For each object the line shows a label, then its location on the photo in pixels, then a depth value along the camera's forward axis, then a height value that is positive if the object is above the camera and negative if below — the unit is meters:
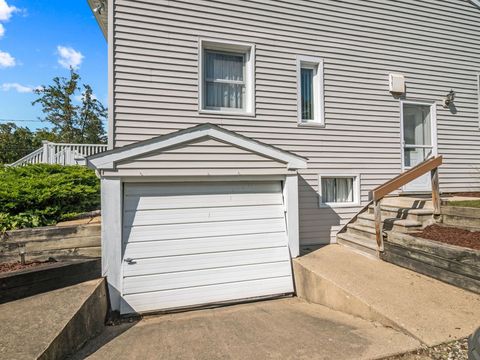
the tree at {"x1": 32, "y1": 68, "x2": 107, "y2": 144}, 20.34 +5.66
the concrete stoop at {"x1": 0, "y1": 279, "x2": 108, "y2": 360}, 2.40 -1.34
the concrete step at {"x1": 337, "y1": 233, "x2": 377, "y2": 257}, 5.18 -1.09
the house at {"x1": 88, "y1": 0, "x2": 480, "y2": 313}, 4.62 +1.39
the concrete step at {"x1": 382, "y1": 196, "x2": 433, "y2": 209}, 5.50 -0.29
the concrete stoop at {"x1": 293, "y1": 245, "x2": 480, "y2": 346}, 2.87 -1.35
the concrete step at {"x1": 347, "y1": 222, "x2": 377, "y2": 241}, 5.53 -0.88
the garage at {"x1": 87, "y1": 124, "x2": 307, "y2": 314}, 4.41 -0.54
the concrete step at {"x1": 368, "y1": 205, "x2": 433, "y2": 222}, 5.04 -0.47
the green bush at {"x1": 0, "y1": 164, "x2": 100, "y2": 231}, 4.59 -0.16
